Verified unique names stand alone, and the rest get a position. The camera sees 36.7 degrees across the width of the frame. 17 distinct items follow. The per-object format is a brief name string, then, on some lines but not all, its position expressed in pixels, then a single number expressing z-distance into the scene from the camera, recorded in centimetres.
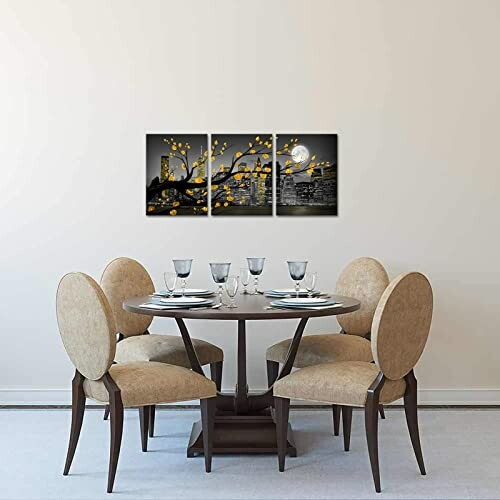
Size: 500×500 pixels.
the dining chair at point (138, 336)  396
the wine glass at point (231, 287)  358
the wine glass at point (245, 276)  391
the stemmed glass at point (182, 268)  371
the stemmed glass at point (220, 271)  358
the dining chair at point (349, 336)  395
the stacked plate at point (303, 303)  340
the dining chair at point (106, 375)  315
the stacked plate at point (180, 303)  341
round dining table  340
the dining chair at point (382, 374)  313
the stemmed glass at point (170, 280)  371
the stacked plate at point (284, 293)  382
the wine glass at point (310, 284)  379
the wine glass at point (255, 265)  380
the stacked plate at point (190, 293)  383
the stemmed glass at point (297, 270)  371
